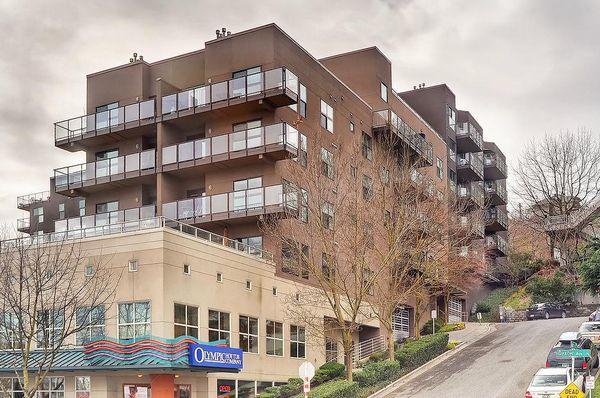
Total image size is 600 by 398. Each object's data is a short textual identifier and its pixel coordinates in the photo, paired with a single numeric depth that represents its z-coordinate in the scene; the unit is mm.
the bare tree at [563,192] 77688
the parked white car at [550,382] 31391
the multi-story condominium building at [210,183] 34719
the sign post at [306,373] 29114
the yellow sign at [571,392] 25859
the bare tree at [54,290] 33688
